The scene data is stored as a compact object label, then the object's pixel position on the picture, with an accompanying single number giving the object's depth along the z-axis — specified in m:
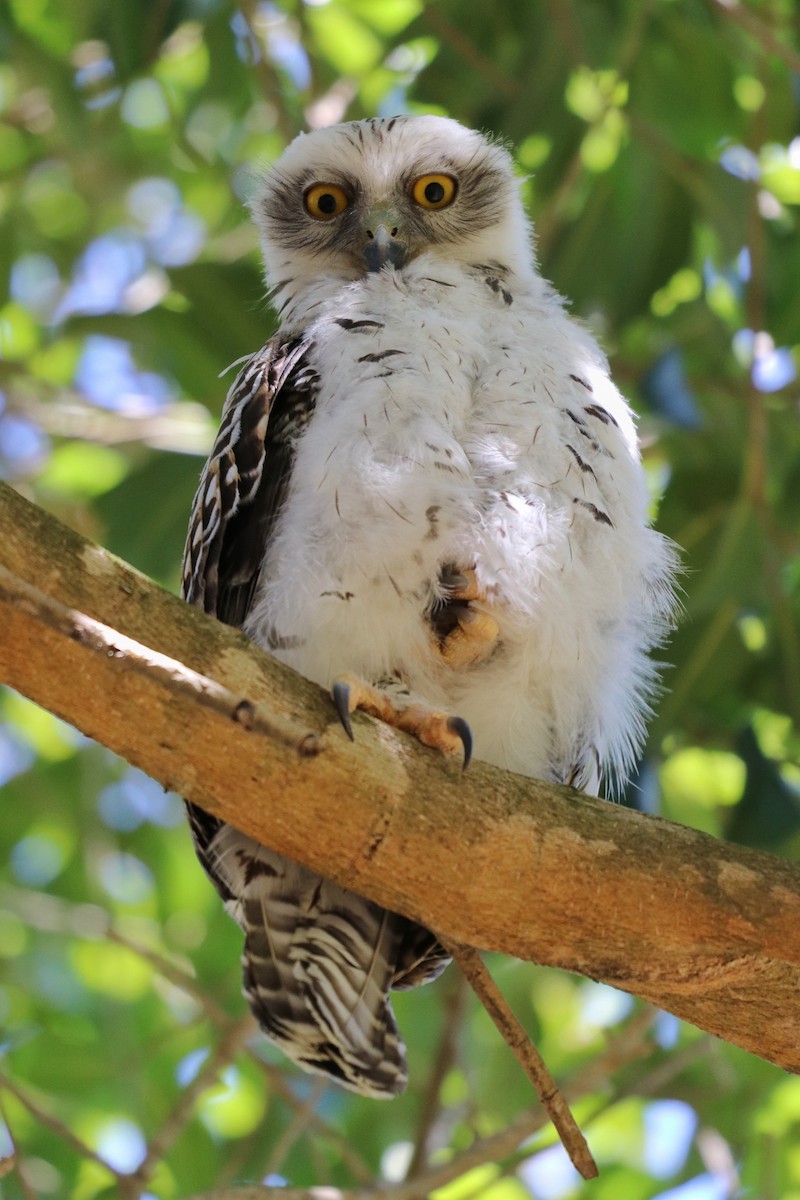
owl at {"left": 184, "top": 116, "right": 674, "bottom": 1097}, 6.34
